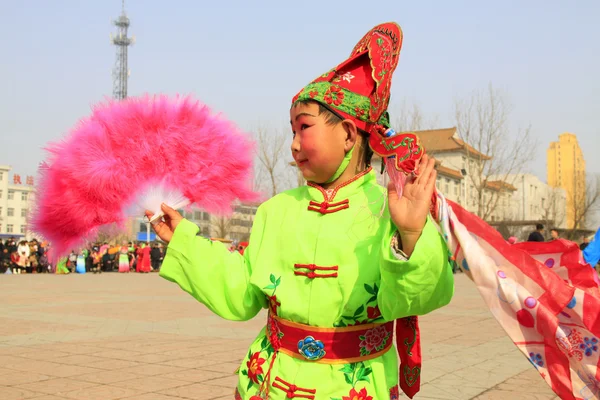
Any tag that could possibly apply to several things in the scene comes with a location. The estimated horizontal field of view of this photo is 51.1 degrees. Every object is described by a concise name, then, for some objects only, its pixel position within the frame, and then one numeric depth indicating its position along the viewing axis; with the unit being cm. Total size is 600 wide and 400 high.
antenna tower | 6588
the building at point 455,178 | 4947
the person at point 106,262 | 2945
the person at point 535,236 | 958
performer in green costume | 201
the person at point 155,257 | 3053
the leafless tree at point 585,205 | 4681
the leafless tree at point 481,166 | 2793
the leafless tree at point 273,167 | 2500
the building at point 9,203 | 8662
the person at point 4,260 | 2486
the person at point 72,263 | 2625
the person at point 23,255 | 2472
